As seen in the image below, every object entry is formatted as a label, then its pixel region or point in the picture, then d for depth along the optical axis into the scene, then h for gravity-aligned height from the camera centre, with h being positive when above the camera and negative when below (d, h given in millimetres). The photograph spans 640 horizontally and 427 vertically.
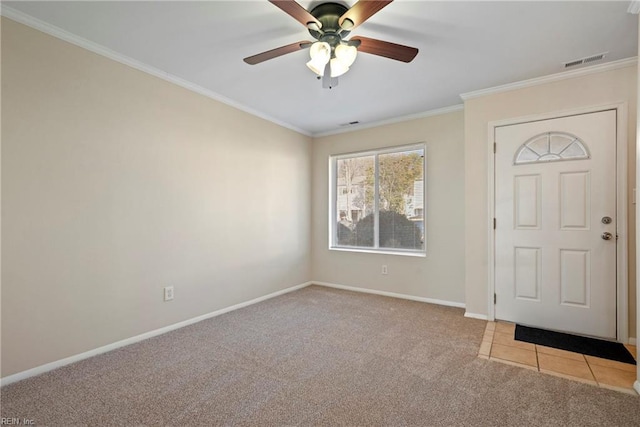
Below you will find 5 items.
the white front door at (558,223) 2646 -111
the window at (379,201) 4008 +166
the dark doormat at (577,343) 2357 -1142
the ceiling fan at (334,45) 1779 +1104
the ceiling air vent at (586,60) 2471 +1297
